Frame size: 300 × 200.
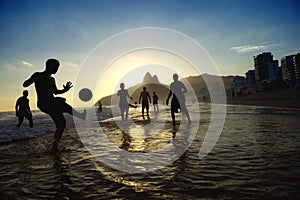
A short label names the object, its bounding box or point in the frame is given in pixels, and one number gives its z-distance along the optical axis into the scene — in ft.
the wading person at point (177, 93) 32.22
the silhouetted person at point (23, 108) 38.99
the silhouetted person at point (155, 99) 72.18
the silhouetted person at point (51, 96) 18.60
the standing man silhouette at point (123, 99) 47.37
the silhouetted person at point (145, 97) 49.55
